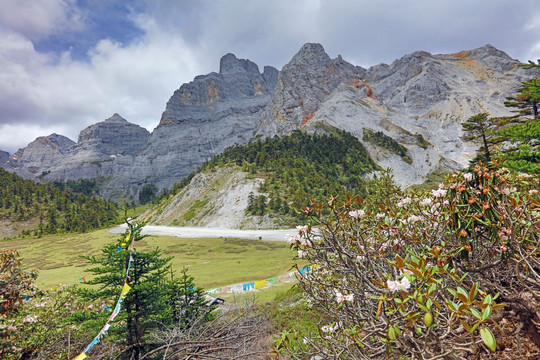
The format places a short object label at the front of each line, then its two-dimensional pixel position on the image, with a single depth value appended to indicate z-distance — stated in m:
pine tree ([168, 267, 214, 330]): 7.73
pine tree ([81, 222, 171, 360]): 6.17
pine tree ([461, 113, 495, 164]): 24.28
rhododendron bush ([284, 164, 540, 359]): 2.56
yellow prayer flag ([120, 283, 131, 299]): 5.53
